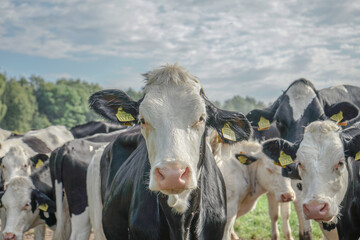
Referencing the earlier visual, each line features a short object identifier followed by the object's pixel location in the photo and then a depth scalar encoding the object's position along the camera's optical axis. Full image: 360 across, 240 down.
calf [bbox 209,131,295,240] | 7.02
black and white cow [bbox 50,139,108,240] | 6.33
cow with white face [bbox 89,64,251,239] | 2.94
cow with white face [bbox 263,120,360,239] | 4.33
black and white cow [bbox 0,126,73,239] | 8.55
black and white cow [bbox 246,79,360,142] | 6.54
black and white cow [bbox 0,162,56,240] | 7.23
